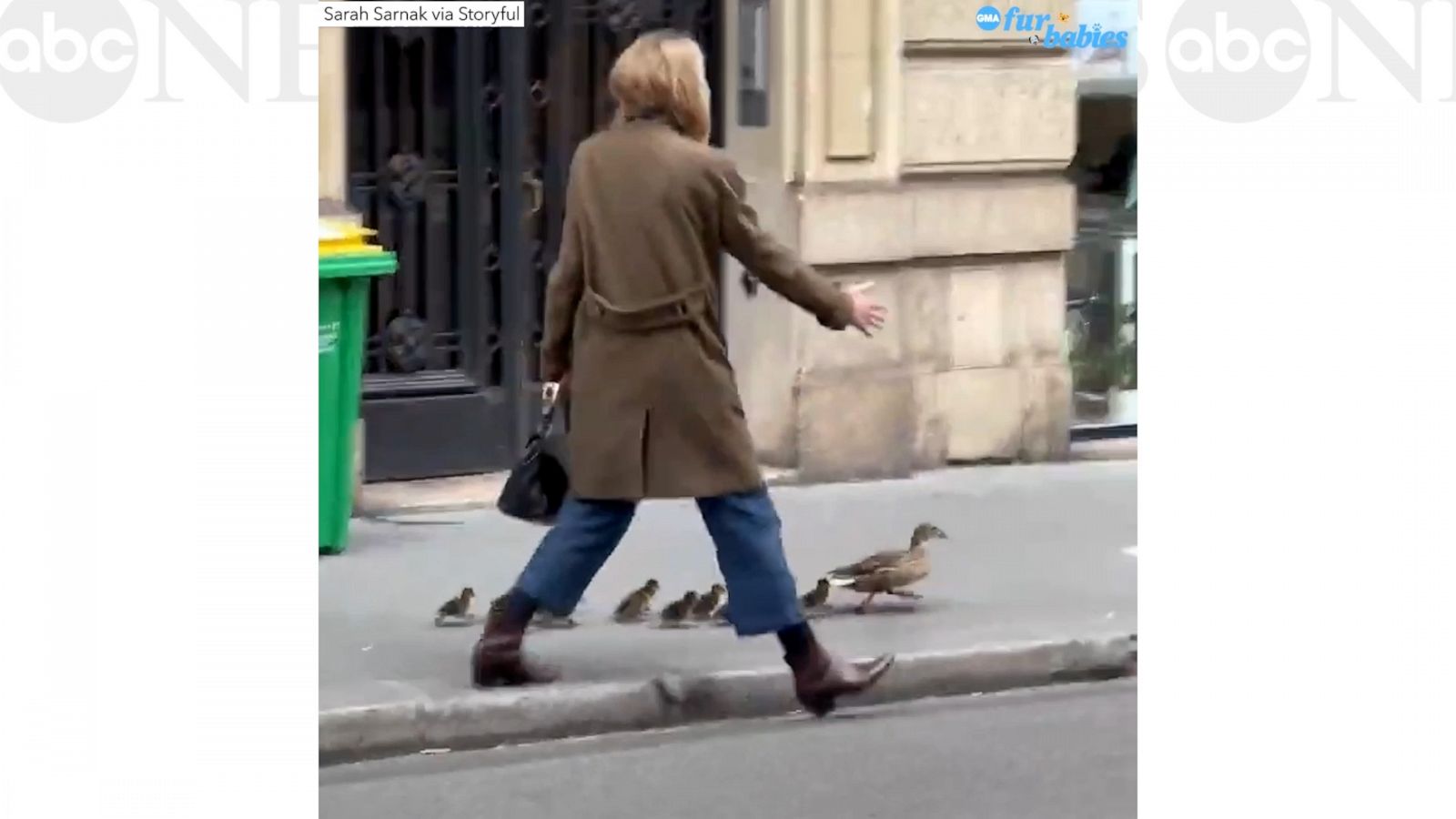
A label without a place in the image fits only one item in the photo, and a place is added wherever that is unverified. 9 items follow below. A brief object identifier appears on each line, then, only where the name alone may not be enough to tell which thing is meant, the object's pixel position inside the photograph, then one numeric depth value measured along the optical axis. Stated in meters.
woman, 12.95
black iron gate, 19.23
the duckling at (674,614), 15.33
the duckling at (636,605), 15.54
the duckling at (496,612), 13.73
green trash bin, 16.55
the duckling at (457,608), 15.39
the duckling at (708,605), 15.39
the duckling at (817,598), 15.98
